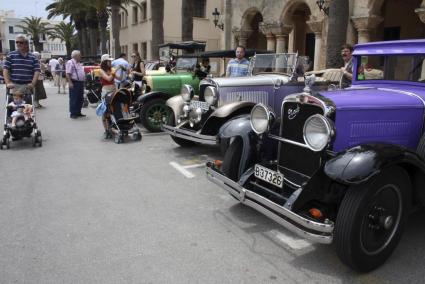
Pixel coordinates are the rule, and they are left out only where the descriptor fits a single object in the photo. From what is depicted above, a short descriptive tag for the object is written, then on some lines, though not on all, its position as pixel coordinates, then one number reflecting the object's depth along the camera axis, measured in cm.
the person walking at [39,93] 1228
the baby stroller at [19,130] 691
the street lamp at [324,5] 1382
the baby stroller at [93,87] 1236
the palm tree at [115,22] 2482
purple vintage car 298
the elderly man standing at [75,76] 1021
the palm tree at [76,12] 3145
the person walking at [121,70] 956
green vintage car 855
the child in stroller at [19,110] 690
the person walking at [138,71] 1049
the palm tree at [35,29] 6078
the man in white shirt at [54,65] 2062
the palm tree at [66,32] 5916
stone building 1318
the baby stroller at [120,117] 767
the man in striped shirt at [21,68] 707
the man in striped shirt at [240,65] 760
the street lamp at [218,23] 2139
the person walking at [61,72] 1923
